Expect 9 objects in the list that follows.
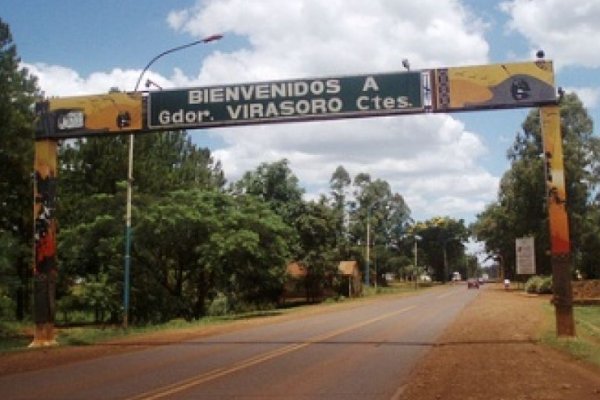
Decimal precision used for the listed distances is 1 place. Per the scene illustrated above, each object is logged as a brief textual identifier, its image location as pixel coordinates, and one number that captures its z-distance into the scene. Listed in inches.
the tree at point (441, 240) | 5060.0
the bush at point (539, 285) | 2044.7
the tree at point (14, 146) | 1262.3
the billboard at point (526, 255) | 1556.5
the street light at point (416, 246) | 4126.0
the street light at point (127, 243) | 986.7
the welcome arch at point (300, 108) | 681.6
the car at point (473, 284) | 3353.8
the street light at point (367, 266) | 2854.3
